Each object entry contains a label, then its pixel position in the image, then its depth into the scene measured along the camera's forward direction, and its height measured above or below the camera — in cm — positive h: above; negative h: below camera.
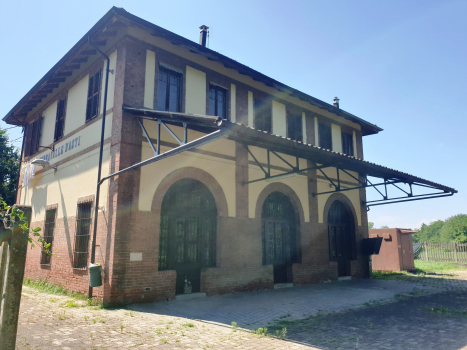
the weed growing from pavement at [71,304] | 727 -126
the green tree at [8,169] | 1991 +429
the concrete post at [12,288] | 287 -36
